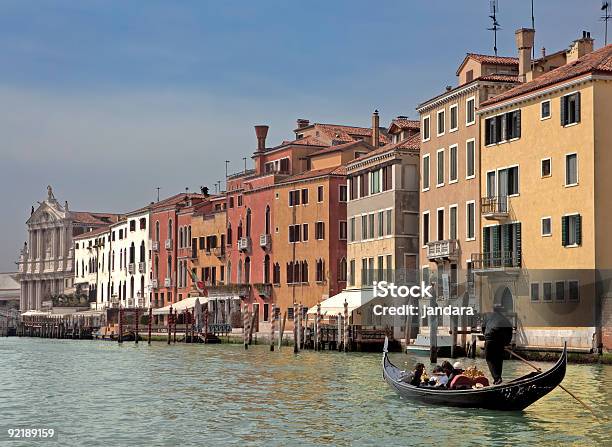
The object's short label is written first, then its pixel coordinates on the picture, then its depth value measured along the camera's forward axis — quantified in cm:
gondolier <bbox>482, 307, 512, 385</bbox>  2419
